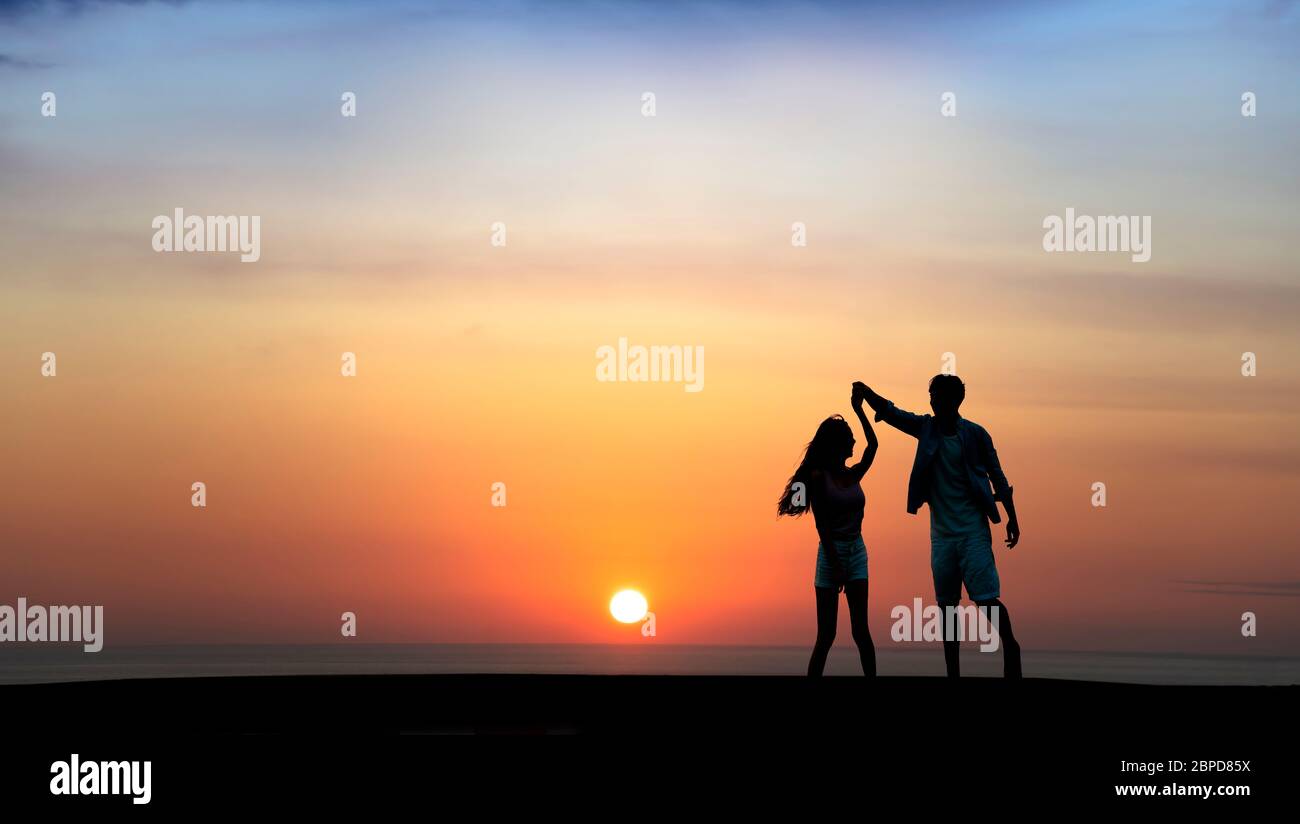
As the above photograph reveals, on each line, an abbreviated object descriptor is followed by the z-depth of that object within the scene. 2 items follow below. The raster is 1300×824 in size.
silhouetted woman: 11.49
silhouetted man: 11.25
